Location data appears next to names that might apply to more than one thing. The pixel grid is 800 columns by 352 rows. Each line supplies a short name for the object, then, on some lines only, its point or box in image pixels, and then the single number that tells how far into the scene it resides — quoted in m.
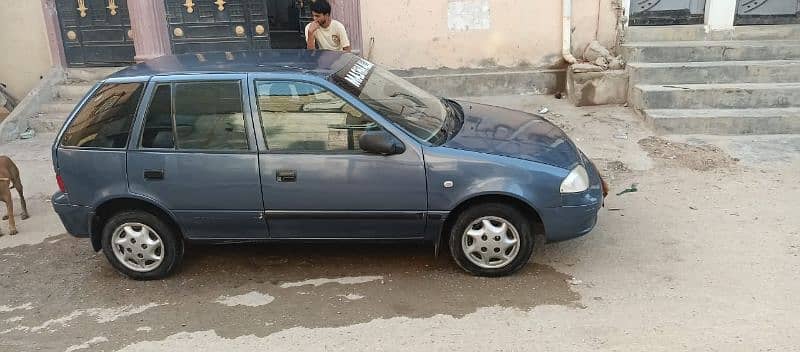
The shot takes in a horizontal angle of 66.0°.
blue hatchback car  4.05
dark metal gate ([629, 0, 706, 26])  8.57
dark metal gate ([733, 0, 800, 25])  8.45
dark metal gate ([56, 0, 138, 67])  8.96
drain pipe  8.34
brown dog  5.27
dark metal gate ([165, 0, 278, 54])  8.77
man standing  6.78
